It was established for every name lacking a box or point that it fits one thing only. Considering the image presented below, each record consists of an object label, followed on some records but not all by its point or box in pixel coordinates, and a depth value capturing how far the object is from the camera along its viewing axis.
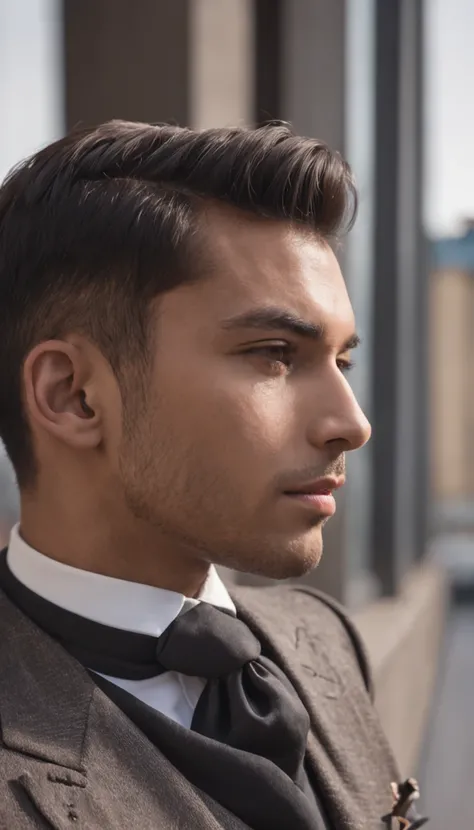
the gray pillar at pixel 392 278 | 5.42
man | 0.76
